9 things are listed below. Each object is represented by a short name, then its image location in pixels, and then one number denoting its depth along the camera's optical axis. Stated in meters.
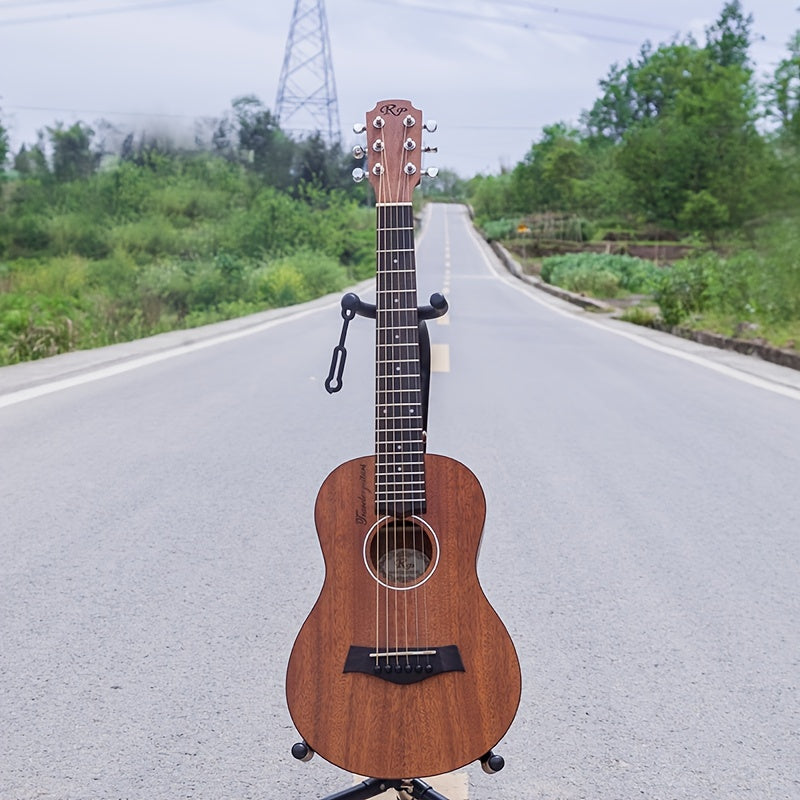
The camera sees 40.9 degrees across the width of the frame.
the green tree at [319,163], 66.88
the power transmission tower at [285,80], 68.50
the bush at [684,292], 18.01
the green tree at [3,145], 73.62
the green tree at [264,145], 70.44
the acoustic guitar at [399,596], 2.32
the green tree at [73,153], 73.11
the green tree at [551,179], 86.56
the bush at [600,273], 31.79
